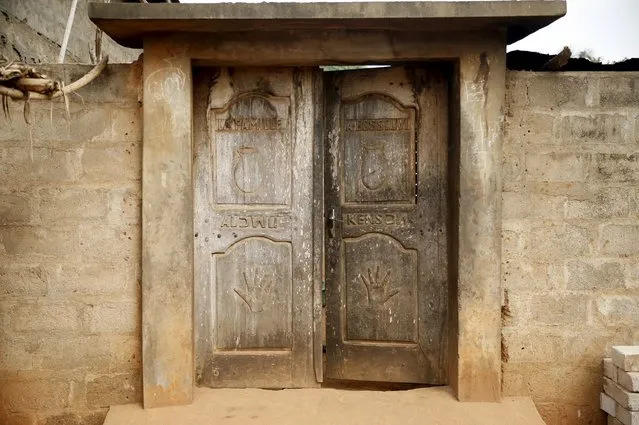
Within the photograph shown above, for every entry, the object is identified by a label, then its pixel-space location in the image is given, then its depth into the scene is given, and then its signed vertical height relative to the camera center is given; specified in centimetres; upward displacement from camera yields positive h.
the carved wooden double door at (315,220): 360 -5
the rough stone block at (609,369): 332 -104
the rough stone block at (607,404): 334 -128
